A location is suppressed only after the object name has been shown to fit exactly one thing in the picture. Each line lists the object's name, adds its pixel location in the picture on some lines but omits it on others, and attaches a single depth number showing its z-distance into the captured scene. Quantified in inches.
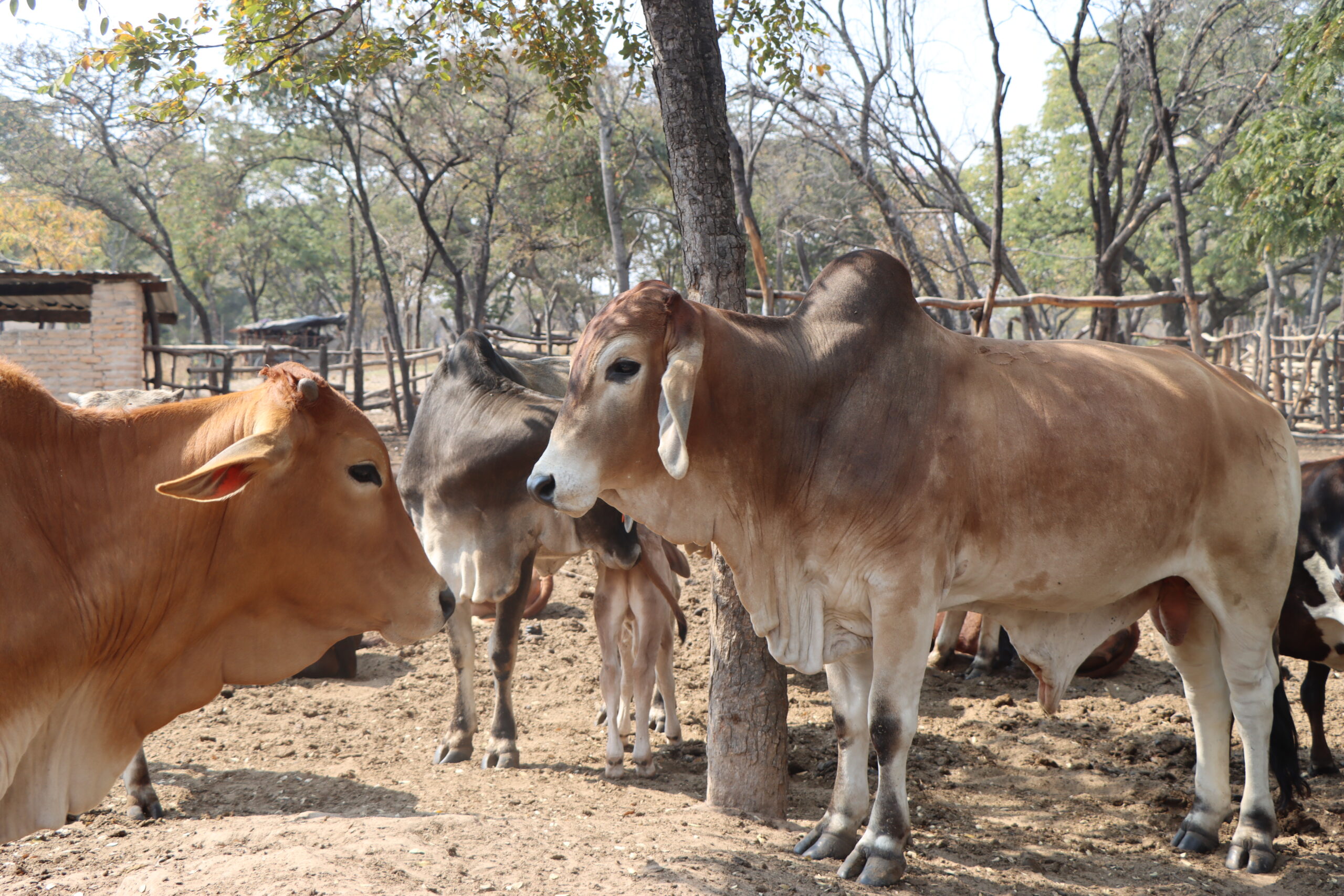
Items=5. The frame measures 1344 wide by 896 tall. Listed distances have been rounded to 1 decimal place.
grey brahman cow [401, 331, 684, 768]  197.3
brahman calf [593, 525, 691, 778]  187.5
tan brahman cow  118.1
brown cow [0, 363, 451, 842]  86.9
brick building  546.3
